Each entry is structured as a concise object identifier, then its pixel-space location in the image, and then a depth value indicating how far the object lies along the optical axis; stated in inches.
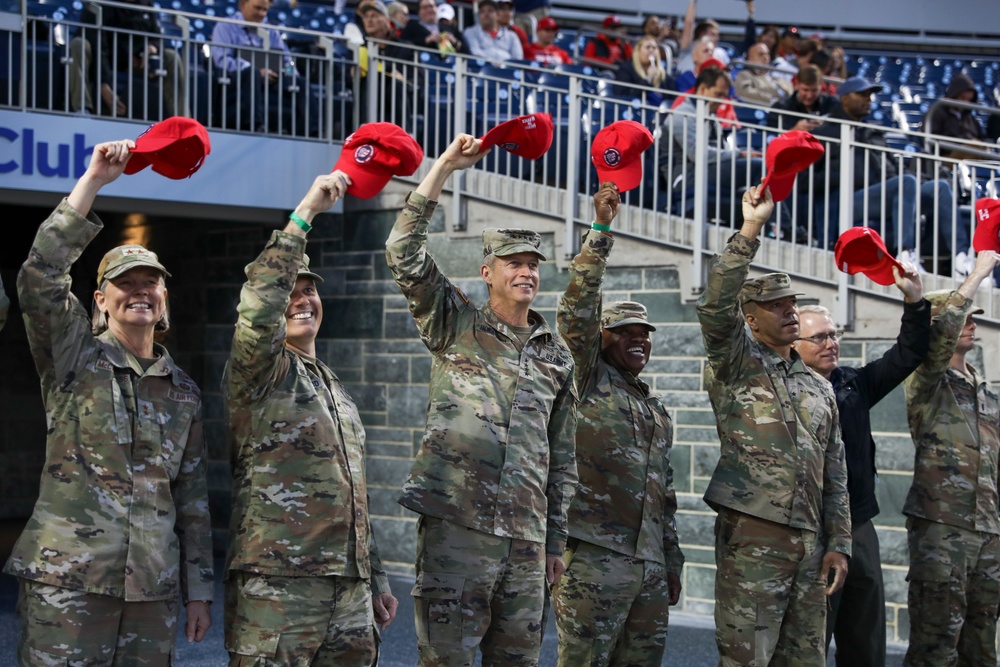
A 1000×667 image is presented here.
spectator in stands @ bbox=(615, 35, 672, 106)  807.7
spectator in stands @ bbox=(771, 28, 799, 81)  965.2
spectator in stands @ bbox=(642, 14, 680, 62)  894.4
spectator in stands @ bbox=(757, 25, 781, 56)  999.0
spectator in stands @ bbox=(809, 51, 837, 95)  911.7
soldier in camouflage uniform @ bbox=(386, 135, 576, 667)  308.0
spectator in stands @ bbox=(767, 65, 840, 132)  625.0
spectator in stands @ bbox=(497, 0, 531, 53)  845.2
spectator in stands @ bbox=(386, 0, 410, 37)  802.2
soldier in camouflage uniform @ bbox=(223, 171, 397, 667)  281.0
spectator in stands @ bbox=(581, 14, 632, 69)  936.9
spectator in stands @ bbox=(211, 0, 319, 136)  668.7
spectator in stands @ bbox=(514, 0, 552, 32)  948.0
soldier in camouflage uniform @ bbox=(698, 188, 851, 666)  356.2
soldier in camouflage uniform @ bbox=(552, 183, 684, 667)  347.9
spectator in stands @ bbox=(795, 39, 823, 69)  893.8
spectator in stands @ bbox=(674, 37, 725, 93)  876.0
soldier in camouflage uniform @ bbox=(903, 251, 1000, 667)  417.4
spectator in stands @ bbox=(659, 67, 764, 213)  597.6
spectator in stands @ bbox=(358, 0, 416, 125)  686.5
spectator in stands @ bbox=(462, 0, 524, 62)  823.1
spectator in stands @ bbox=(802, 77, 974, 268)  561.0
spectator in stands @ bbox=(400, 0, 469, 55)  740.0
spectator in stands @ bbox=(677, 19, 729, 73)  903.1
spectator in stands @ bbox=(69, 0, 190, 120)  626.8
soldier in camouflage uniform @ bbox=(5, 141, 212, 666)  266.5
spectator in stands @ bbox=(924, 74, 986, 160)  752.3
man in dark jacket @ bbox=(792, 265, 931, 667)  399.2
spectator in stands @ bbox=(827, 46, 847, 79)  987.9
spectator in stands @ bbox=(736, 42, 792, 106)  828.0
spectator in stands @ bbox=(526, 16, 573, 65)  879.7
